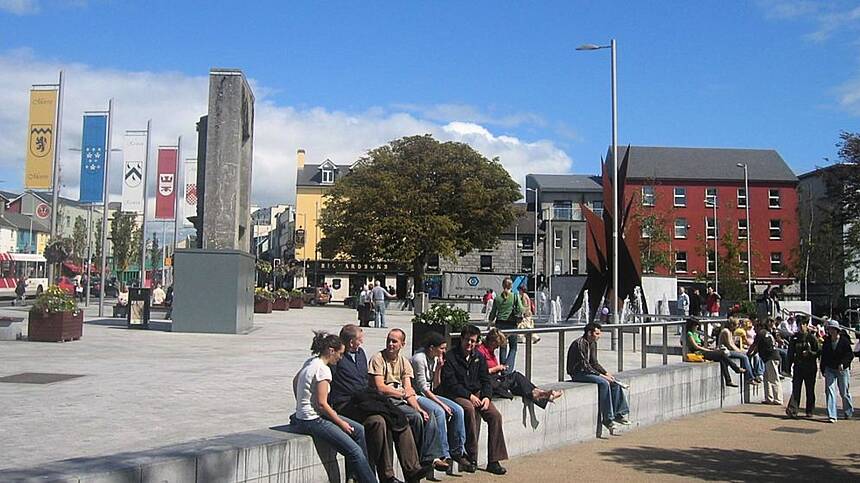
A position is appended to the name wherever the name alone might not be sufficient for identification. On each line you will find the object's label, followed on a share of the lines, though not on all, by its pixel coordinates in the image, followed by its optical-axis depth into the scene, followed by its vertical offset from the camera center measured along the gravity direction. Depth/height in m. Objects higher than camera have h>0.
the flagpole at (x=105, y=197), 30.02 +3.51
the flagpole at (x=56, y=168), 26.27 +3.93
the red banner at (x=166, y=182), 32.91 +4.46
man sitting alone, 11.58 -0.96
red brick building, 75.50 +9.37
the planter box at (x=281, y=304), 41.88 -0.29
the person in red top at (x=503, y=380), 9.78 -0.93
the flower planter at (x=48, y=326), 18.52 -0.68
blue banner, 29.42 +4.79
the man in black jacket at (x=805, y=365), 14.90 -1.05
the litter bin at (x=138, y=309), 24.08 -0.37
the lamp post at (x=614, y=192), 25.39 +3.44
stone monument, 22.36 +1.45
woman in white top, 6.95 -1.00
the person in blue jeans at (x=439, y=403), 8.31 -1.02
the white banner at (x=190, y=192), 33.62 +4.22
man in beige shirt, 7.99 -0.84
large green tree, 54.28 +6.30
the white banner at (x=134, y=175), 32.28 +4.62
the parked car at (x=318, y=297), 56.94 +0.11
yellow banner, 26.05 +4.81
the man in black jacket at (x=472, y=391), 8.85 -0.96
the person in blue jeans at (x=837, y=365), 14.61 -1.03
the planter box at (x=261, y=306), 36.91 -0.36
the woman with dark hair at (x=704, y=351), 15.88 -0.88
